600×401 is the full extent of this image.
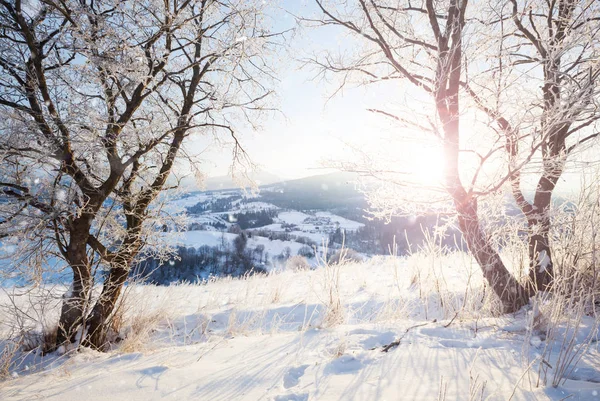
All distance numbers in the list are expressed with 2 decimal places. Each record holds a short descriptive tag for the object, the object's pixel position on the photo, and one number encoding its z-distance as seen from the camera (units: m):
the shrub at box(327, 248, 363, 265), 3.54
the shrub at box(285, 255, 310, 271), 27.96
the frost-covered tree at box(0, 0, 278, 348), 3.38
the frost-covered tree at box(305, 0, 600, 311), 2.83
